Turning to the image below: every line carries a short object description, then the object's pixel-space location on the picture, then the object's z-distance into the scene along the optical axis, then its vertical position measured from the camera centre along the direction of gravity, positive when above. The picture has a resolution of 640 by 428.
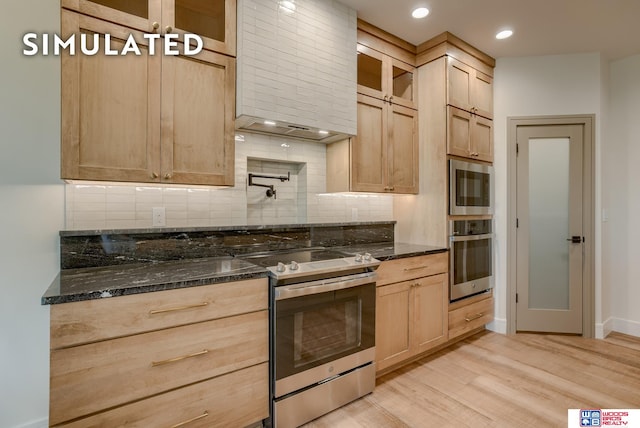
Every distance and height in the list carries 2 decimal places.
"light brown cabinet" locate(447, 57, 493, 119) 2.85 +1.20
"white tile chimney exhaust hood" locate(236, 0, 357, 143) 1.99 +1.00
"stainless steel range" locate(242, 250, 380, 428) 1.71 -0.72
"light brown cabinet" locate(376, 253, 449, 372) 2.27 -0.74
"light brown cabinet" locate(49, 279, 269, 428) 1.25 -0.67
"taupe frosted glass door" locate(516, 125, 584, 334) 3.13 -0.16
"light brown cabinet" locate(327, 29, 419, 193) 2.61 +0.75
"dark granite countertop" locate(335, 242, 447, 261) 2.35 -0.30
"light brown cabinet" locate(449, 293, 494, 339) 2.81 -0.96
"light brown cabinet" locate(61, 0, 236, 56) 1.62 +1.12
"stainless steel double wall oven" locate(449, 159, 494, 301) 2.83 -0.14
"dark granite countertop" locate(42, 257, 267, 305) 1.29 -0.31
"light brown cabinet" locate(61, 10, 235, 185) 1.56 +0.55
